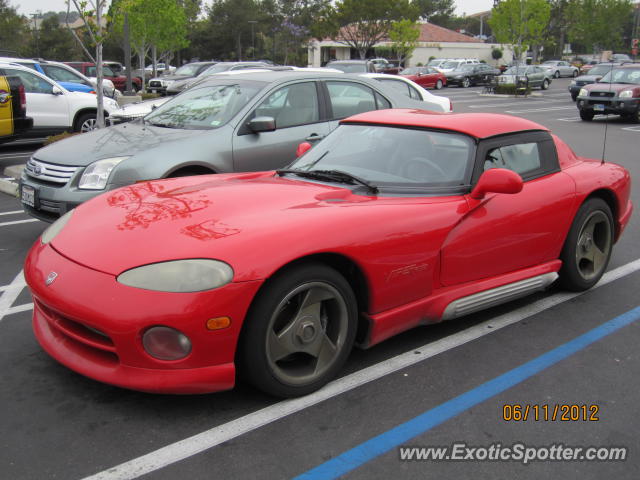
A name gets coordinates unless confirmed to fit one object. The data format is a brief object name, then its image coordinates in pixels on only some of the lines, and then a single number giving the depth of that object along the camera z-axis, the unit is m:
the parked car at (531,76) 33.69
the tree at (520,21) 32.94
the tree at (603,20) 62.31
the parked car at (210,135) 5.59
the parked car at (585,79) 26.56
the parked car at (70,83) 14.62
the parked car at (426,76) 34.94
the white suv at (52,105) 11.81
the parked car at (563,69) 52.86
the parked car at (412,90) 9.70
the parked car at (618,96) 18.80
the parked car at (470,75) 38.88
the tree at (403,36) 45.12
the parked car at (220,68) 18.52
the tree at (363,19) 56.31
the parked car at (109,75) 26.09
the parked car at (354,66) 24.14
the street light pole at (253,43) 73.08
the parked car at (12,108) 10.02
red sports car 2.84
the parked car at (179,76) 23.01
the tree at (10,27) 43.03
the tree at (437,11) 109.50
